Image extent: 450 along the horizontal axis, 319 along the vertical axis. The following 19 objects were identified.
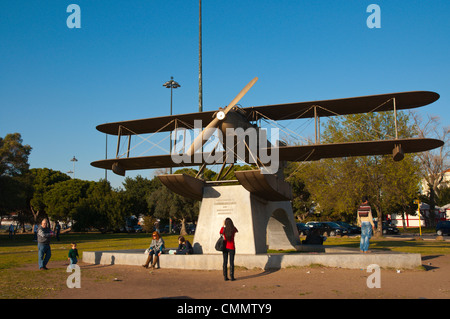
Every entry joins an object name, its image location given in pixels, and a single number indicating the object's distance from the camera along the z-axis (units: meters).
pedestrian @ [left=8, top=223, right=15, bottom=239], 40.67
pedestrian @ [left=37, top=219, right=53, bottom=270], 13.02
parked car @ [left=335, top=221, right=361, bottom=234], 39.54
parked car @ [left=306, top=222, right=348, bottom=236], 37.25
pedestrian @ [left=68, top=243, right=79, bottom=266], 13.48
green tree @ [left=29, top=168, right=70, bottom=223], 64.44
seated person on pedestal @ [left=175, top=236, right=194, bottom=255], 14.38
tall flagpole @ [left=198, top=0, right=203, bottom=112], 22.47
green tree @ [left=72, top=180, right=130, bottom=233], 58.22
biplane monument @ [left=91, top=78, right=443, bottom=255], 14.48
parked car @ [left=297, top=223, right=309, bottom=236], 36.27
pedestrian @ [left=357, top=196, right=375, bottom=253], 13.09
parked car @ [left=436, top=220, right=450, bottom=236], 34.97
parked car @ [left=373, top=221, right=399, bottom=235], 39.03
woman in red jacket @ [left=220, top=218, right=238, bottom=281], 10.38
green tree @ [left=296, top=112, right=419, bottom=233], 32.38
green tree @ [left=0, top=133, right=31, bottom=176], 40.97
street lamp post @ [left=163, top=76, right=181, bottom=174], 36.69
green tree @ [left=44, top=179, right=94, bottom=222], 61.28
